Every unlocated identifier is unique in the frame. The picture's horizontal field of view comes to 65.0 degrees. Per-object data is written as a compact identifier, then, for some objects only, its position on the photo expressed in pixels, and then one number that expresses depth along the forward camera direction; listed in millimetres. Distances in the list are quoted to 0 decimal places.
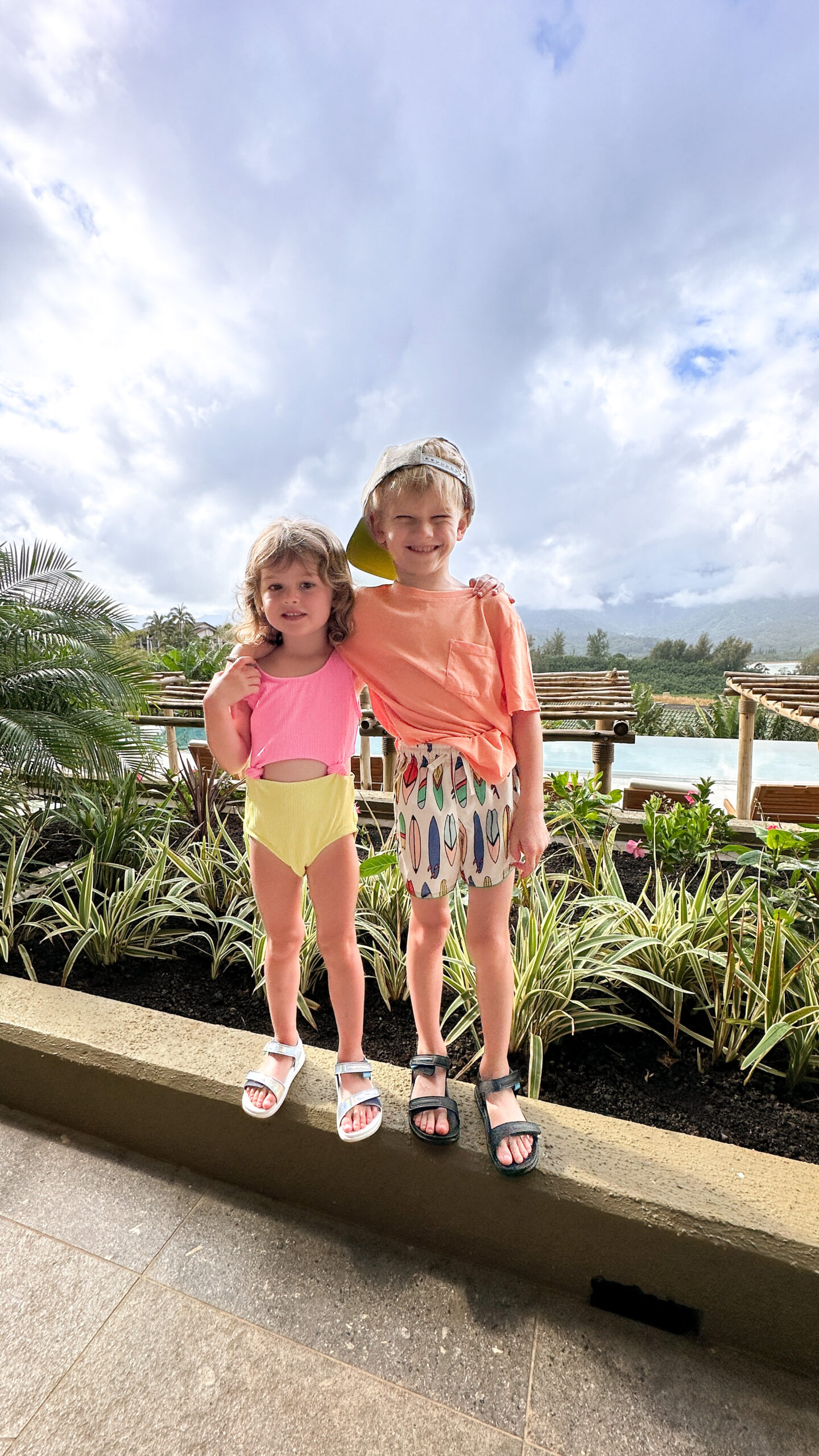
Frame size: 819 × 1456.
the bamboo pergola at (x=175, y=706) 2957
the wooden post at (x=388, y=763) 3215
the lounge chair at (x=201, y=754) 3572
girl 1073
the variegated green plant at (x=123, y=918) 1708
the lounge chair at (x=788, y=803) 2836
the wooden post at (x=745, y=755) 4055
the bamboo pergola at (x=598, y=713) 2727
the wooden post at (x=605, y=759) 3029
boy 1055
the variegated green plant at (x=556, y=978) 1329
